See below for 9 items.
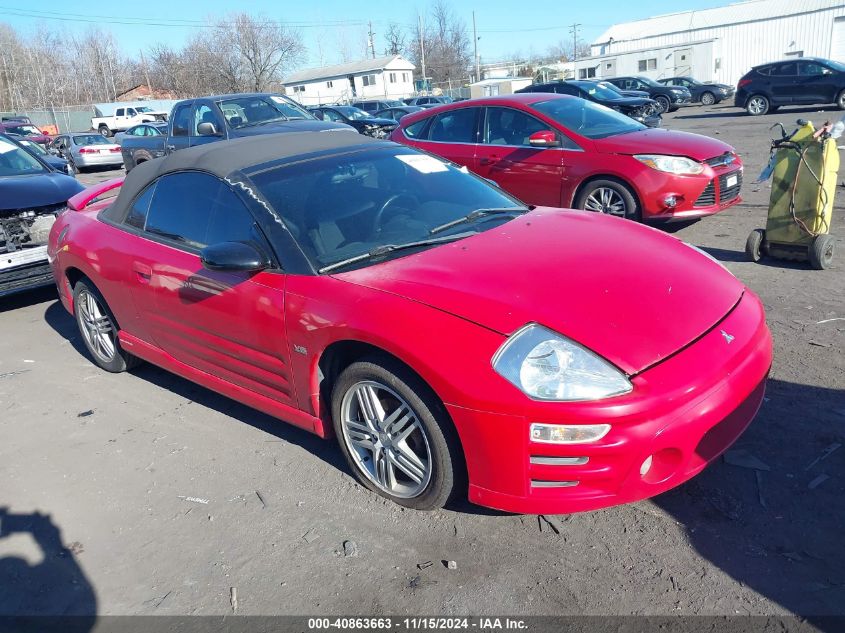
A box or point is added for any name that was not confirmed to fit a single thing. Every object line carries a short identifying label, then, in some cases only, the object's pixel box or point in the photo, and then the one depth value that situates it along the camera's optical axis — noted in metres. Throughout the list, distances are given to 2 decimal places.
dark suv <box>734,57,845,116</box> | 22.30
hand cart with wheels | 5.61
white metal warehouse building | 41.56
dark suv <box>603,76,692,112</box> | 30.72
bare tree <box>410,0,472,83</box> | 84.72
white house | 67.69
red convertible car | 2.54
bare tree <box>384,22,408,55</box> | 91.67
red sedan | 6.95
